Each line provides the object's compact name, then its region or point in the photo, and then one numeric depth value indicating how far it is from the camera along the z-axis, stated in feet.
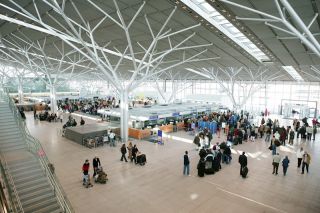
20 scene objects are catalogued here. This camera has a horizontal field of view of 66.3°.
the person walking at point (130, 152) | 47.37
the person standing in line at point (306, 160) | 43.09
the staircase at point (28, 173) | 27.86
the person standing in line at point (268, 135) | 68.08
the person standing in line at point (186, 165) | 40.21
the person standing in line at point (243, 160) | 40.83
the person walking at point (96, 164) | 39.60
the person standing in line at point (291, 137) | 64.44
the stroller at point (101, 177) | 37.14
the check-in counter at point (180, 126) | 83.09
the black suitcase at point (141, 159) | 45.70
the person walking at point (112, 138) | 58.95
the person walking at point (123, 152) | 46.52
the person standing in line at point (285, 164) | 41.06
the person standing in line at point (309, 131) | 70.59
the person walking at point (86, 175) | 35.53
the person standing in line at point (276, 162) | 41.19
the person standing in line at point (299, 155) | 44.52
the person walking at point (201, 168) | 40.19
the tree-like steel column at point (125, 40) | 46.06
